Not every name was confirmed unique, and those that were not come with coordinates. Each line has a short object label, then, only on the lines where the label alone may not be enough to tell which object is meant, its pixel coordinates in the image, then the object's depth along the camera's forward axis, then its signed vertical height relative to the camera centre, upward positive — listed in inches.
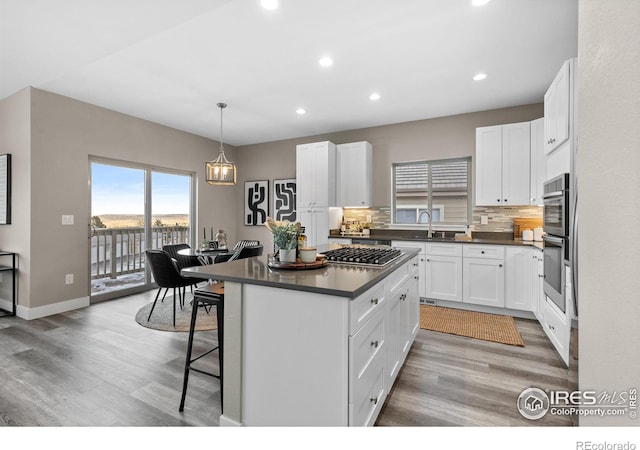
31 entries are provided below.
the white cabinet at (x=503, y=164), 158.1 +31.9
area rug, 134.3 -44.9
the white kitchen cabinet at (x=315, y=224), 202.4 -0.1
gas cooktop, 83.7 -9.5
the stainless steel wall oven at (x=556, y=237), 92.0 -4.0
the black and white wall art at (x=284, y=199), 236.0 +19.1
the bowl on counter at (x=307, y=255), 78.0 -8.0
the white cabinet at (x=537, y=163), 152.6 +31.0
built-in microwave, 91.7 +6.1
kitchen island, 56.5 -24.4
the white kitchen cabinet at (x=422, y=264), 168.6 -22.2
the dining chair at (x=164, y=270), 139.0 -21.3
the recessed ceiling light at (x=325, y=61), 119.8 +64.5
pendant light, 157.5 +25.8
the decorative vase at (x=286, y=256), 76.7 -8.1
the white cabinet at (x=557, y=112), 93.8 +38.0
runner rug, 125.6 -45.3
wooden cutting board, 165.9 +0.2
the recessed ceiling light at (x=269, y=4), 89.2 +64.5
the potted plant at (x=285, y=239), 76.9 -3.8
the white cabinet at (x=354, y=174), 199.9 +32.9
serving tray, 75.9 -10.2
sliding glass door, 176.9 +1.9
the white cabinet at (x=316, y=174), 198.8 +33.0
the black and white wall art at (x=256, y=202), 248.5 +17.9
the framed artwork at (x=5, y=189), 152.6 +16.8
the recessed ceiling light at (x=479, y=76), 132.6 +64.7
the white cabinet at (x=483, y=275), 151.9 -25.6
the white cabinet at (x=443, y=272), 160.7 -25.3
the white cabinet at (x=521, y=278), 144.2 -25.4
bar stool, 75.9 -21.2
